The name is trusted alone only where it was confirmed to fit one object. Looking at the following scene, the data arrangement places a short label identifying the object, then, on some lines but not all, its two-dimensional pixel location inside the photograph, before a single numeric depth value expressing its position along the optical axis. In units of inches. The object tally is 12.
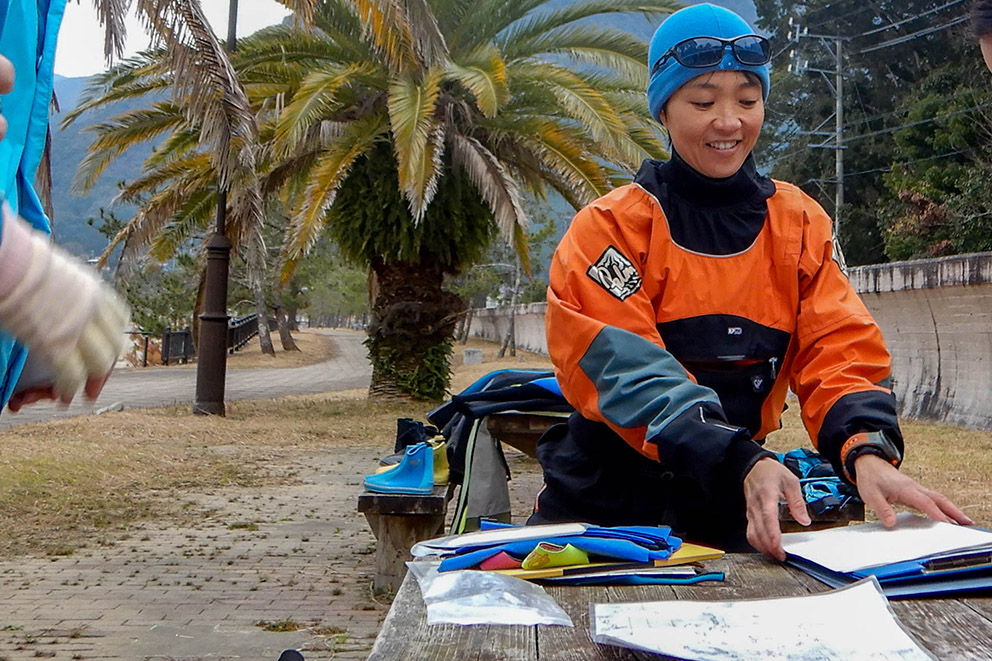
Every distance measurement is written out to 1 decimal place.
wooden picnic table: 55.3
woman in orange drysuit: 85.2
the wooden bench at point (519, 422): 212.2
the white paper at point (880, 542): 72.5
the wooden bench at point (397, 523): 193.2
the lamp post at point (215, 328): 566.3
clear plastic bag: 60.7
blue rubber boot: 194.4
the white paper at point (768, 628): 53.4
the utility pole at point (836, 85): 1515.7
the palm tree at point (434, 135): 512.1
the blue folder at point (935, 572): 69.1
